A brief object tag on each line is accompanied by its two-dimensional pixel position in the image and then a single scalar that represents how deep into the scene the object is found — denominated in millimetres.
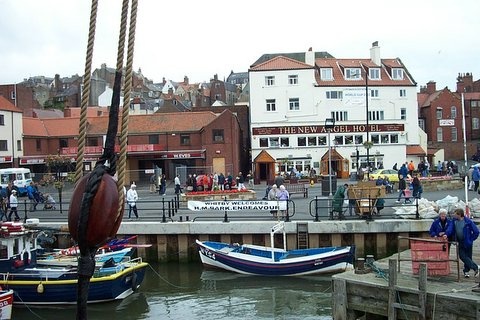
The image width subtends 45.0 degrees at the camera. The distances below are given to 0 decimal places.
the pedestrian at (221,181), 35303
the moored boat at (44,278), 17031
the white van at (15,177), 41969
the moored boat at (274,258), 18906
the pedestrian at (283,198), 21984
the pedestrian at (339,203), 20688
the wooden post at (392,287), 10344
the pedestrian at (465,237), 11273
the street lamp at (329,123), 28911
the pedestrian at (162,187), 35625
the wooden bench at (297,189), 30977
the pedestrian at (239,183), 33088
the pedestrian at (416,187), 24500
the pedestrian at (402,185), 27973
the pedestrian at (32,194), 28062
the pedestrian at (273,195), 23273
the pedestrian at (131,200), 23098
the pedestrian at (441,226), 11711
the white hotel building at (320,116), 49469
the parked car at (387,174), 36462
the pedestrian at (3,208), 24550
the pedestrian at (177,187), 31859
